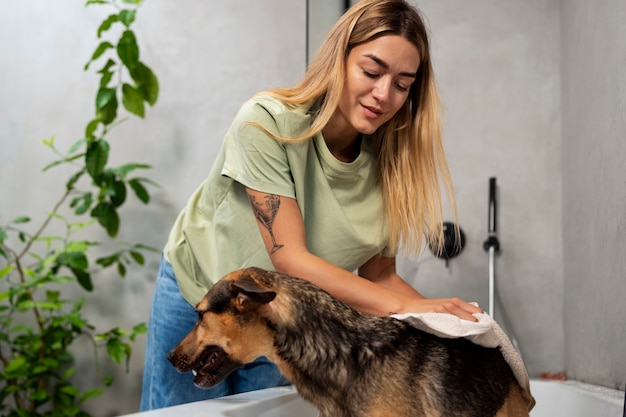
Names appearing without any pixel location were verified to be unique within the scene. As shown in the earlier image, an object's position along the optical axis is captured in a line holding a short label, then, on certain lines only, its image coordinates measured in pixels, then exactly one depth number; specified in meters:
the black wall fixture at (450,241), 3.00
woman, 1.50
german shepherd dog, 1.23
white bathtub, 1.55
